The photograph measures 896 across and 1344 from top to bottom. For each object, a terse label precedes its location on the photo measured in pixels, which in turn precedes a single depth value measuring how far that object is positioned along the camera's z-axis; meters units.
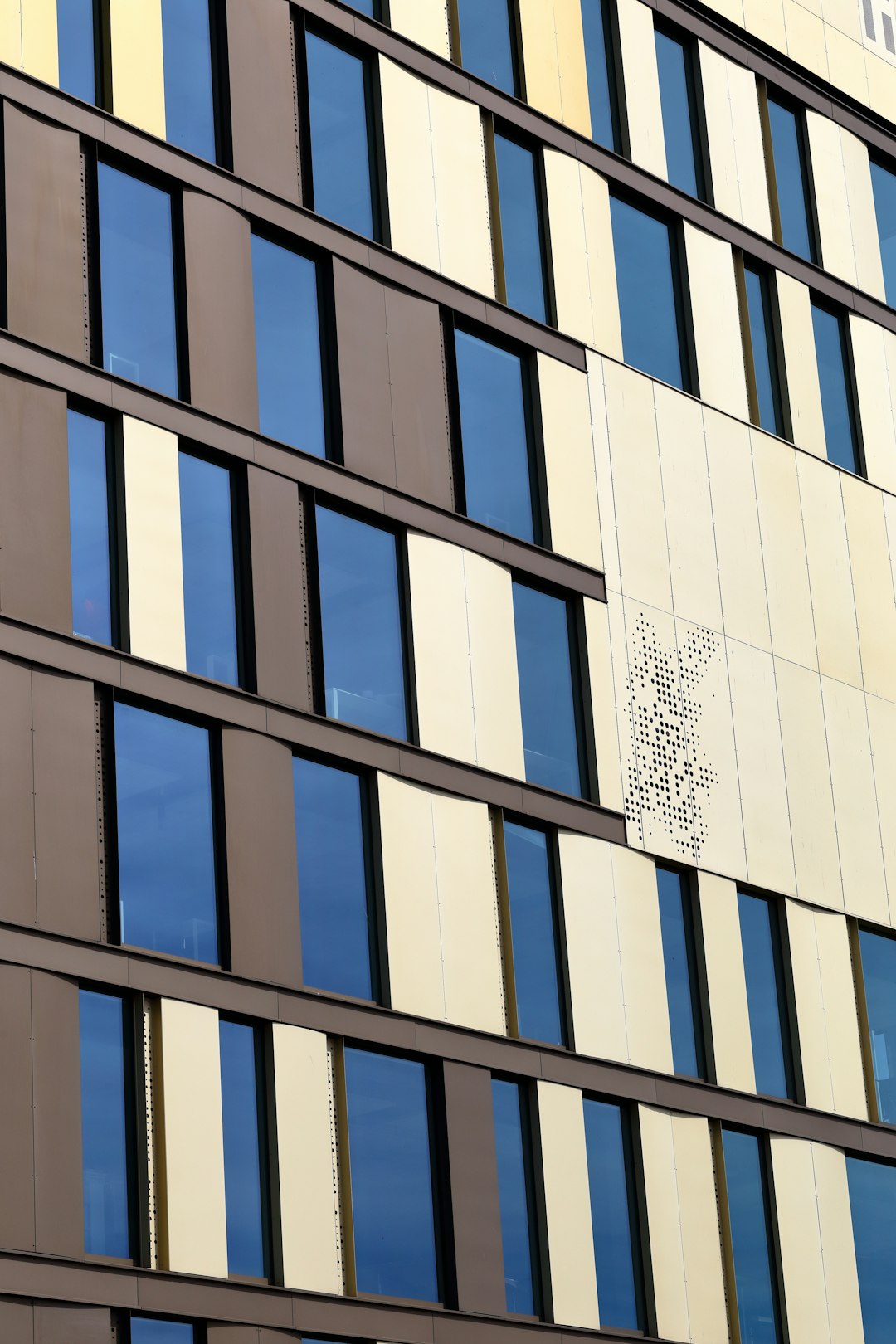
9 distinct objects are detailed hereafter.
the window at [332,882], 27.45
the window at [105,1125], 24.16
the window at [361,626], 28.91
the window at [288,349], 29.55
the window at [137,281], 27.98
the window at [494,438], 31.75
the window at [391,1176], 26.67
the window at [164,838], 25.73
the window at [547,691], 31.06
